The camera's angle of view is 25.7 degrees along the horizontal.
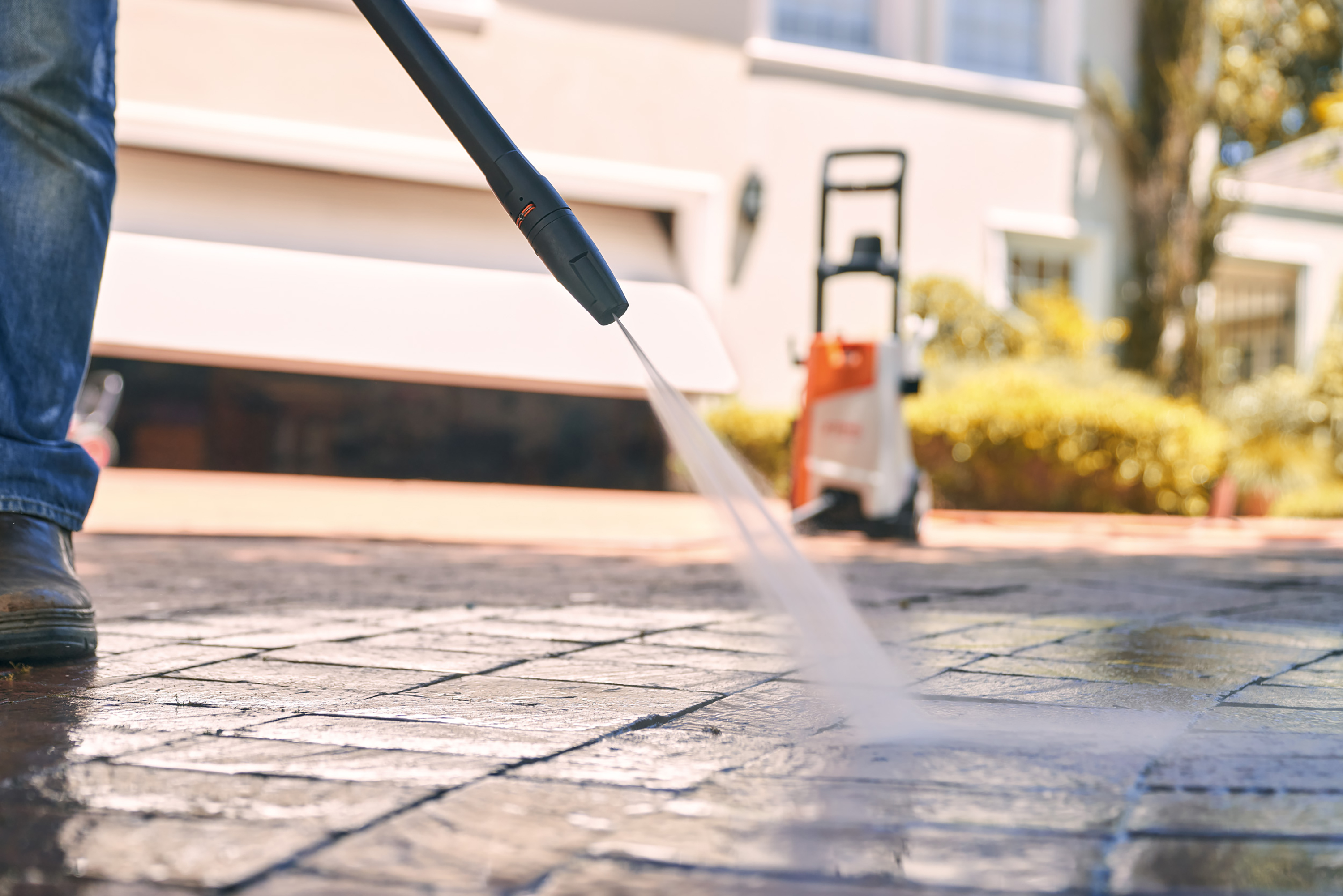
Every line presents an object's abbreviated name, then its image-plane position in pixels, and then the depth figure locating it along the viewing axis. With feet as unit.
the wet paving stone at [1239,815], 6.64
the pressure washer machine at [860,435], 21.81
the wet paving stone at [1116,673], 11.34
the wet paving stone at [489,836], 5.76
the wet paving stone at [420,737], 8.30
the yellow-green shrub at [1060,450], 26.25
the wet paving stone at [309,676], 10.74
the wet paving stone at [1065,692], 10.29
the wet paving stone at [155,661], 10.90
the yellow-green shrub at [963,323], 29.68
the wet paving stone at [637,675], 11.12
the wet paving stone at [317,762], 7.52
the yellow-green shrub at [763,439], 27.84
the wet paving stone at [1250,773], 7.54
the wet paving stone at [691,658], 12.24
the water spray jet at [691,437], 9.76
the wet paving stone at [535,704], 9.28
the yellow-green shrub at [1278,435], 28.54
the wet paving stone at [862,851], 5.89
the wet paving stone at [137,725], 8.08
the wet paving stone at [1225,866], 5.77
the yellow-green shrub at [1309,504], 27.93
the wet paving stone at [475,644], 13.02
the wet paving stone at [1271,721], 9.23
